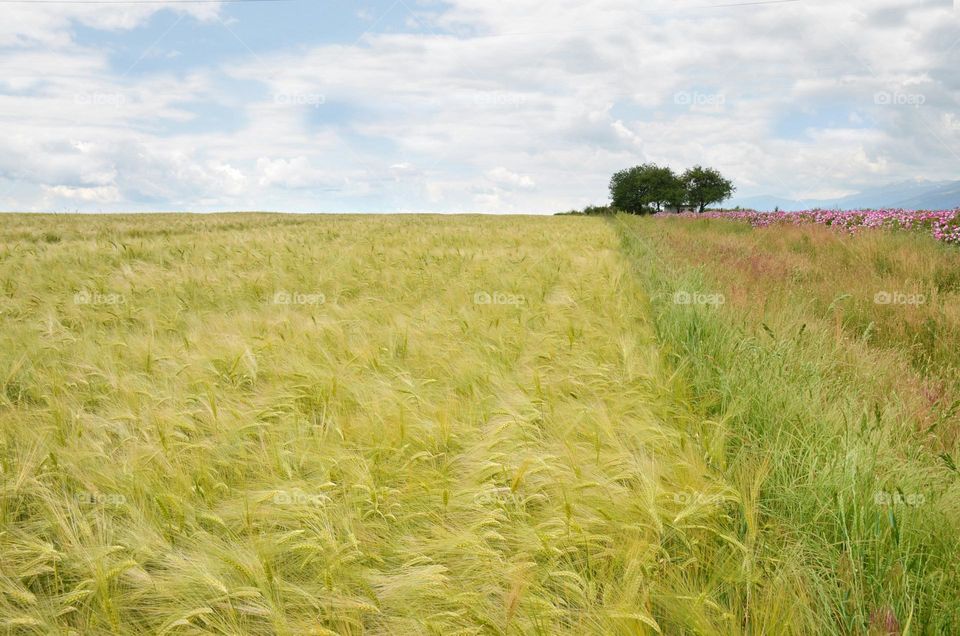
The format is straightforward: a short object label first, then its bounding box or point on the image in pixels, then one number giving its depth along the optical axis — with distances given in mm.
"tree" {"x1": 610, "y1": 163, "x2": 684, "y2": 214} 58500
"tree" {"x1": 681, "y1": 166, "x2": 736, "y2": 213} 59688
